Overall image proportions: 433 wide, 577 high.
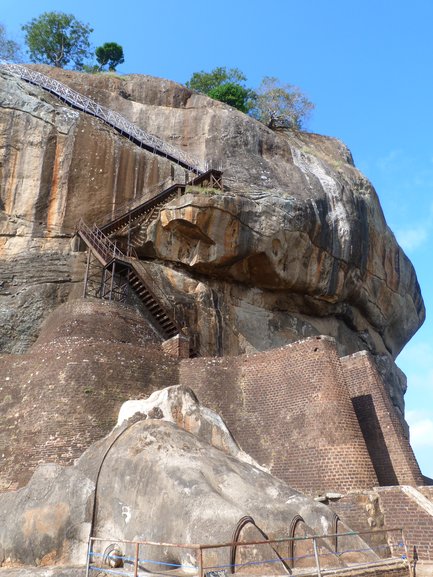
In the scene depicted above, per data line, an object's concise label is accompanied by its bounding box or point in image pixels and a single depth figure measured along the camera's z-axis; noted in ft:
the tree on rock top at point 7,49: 122.83
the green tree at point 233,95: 132.26
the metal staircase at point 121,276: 67.00
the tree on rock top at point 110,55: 150.92
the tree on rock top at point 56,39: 137.08
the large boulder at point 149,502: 23.94
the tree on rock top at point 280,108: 124.57
